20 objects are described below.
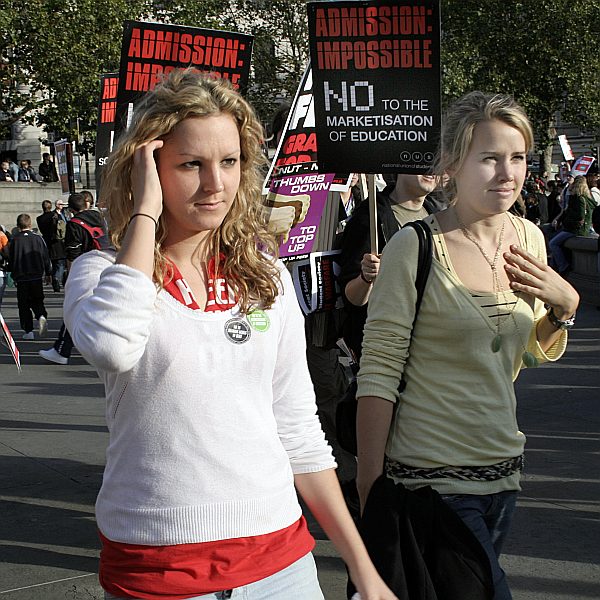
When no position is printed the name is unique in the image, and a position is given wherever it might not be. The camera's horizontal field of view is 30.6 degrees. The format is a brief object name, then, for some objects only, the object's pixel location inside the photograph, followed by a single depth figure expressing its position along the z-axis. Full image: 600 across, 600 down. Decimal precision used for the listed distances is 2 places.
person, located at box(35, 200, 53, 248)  22.33
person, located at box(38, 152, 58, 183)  37.40
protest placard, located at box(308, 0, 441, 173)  4.66
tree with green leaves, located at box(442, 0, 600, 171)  41.69
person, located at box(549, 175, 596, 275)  17.70
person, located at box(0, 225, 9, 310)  13.93
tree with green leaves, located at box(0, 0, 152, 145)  34.03
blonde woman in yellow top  2.92
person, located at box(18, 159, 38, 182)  37.59
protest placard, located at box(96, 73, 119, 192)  8.16
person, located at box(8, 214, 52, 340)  14.23
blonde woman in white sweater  2.11
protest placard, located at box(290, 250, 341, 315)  5.13
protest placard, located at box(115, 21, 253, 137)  5.79
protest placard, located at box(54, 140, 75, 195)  20.27
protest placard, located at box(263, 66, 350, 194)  5.55
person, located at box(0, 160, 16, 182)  36.04
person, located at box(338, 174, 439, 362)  4.86
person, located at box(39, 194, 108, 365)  11.88
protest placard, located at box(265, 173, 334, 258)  5.43
